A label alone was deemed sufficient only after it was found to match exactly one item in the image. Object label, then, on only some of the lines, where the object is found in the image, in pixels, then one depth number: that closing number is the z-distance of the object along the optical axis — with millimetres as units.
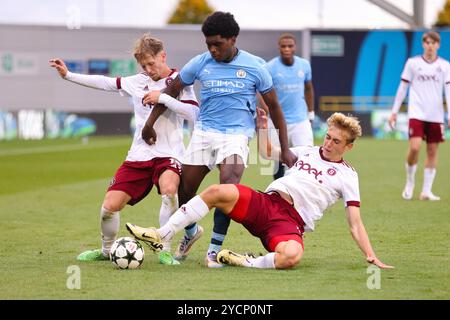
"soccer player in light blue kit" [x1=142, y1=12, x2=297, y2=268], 19000
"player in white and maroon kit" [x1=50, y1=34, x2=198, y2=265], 19562
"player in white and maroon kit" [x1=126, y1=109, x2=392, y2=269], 17922
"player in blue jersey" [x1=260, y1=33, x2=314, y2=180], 31266
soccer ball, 18078
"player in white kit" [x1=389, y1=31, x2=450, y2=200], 32531
